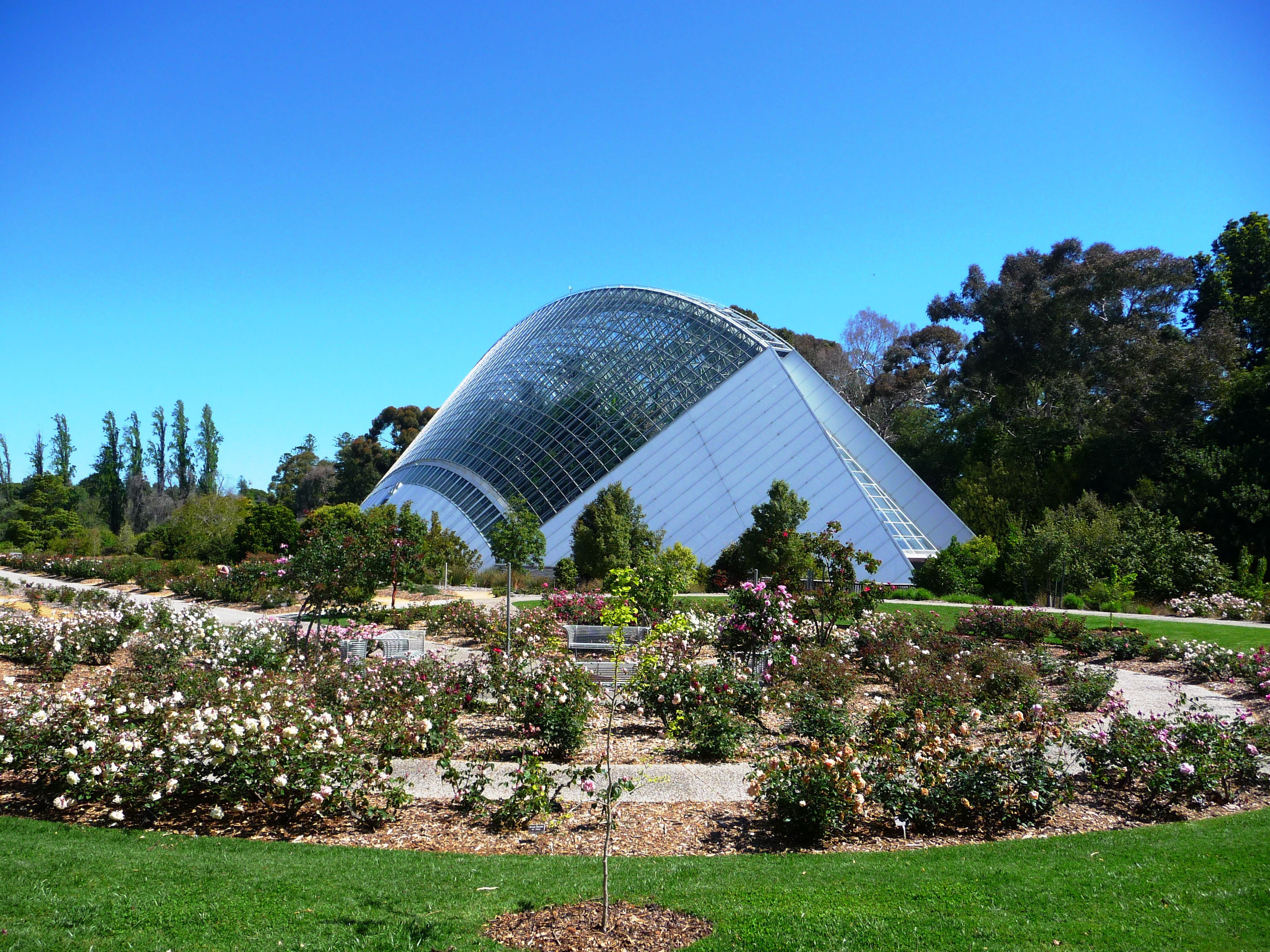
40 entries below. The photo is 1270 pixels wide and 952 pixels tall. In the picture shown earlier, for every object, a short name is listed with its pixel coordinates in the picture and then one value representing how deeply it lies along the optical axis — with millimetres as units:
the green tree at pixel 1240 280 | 28250
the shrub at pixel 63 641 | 10578
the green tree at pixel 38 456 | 66500
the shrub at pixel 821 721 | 7332
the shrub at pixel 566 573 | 22094
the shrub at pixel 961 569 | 21859
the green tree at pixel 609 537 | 21812
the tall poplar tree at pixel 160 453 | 64500
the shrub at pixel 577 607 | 14664
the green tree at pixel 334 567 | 11695
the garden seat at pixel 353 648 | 11375
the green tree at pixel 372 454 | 60312
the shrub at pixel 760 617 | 11141
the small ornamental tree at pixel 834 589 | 12062
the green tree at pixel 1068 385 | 28250
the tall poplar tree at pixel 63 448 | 66000
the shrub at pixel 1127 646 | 12562
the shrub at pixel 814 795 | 5672
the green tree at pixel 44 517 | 45281
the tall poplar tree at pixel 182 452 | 65438
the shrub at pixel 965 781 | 5984
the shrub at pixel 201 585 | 20984
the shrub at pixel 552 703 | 7617
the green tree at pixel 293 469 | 71188
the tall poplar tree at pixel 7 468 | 70188
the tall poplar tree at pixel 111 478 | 57438
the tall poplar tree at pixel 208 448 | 66438
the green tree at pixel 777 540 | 20703
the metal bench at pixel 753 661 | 10422
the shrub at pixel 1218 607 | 16547
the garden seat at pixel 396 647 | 11836
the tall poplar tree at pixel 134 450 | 61969
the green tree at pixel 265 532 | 31500
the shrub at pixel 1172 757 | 6277
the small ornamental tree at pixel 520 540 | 20906
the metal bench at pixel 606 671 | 10742
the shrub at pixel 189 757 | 5828
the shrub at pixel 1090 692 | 9445
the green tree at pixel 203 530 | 32594
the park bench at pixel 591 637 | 12445
